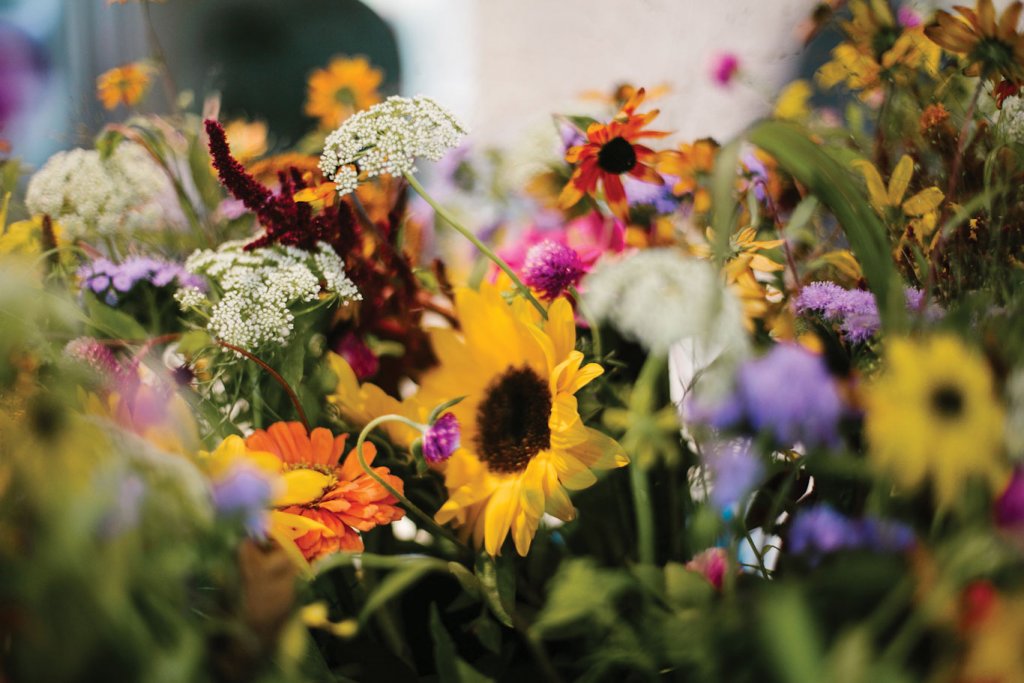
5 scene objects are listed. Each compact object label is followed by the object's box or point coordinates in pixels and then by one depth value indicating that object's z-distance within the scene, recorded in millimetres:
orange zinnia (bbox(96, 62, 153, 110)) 502
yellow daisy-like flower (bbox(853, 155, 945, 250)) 289
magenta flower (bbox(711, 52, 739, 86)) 760
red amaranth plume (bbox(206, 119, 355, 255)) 305
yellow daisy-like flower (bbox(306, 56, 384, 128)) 767
